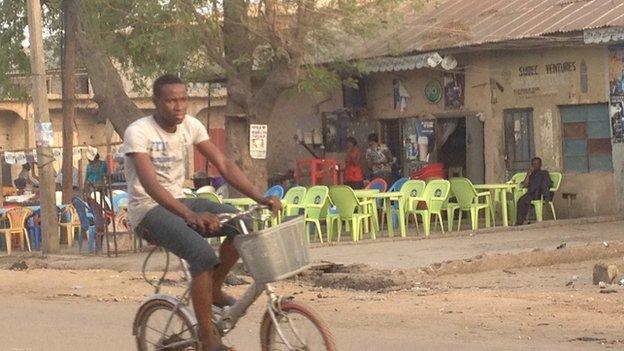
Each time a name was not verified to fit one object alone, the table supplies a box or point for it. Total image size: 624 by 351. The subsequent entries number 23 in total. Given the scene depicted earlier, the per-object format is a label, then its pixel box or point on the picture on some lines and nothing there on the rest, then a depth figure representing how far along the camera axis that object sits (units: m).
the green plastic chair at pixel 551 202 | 22.25
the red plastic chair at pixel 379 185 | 23.38
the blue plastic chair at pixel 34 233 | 24.02
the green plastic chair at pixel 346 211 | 20.19
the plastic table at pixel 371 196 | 20.29
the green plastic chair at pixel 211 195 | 19.23
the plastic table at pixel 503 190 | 21.64
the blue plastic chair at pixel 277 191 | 21.73
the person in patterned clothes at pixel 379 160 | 26.12
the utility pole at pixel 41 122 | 20.08
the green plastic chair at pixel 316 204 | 20.09
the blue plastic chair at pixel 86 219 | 21.30
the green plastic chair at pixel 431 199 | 20.67
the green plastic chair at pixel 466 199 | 21.36
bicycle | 7.03
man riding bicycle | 7.38
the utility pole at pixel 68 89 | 22.77
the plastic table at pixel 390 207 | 20.25
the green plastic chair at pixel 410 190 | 20.83
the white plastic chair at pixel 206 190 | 20.86
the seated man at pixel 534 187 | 22.20
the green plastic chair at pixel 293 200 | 20.05
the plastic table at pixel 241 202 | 19.83
